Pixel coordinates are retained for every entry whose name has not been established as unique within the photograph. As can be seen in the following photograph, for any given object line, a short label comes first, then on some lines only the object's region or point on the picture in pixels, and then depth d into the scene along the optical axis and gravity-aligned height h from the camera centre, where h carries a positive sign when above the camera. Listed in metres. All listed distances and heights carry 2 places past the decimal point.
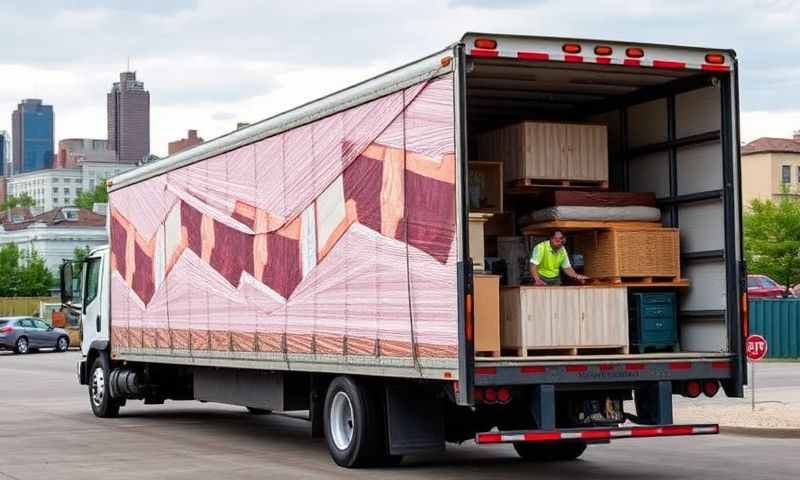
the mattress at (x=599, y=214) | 13.61 +0.86
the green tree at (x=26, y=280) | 104.31 +2.41
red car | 50.81 +0.59
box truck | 12.22 +0.57
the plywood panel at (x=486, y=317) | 12.37 -0.07
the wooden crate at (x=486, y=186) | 13.62 +1.12
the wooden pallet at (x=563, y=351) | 12.78 -0.37
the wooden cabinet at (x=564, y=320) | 12.73 -0.10
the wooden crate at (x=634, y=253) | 13.45 +0.49
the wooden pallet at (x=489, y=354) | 12.41 -0.37
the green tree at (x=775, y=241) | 69.44 +3.02
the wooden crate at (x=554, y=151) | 13.65 +1.44
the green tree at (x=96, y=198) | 195.25 +15.19
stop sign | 17.53 -0.49
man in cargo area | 13.59 +0.43
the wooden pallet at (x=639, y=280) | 13.45 +0.24
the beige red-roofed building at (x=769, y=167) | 103.34 +9.63
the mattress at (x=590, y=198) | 13.64 +1.00
